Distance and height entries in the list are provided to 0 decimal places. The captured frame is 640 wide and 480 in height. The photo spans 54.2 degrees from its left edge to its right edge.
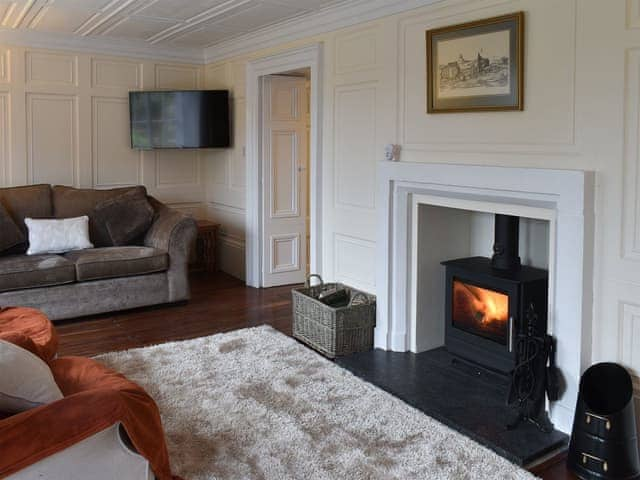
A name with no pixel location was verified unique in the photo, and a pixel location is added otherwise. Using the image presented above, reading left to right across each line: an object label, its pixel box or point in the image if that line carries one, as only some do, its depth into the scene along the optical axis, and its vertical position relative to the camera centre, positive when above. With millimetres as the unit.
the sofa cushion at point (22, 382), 1933 -624
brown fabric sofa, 4727 -631
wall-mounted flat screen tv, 6176 +649
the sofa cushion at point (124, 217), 5496 -286
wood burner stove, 3322 -658
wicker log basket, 4031 -916
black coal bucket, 2580 -1061
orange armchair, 1867 -795
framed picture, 3189 +646
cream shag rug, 2691 -1181
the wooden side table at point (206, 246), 6488 -642
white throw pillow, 5141 -420
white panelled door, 5844 +54
